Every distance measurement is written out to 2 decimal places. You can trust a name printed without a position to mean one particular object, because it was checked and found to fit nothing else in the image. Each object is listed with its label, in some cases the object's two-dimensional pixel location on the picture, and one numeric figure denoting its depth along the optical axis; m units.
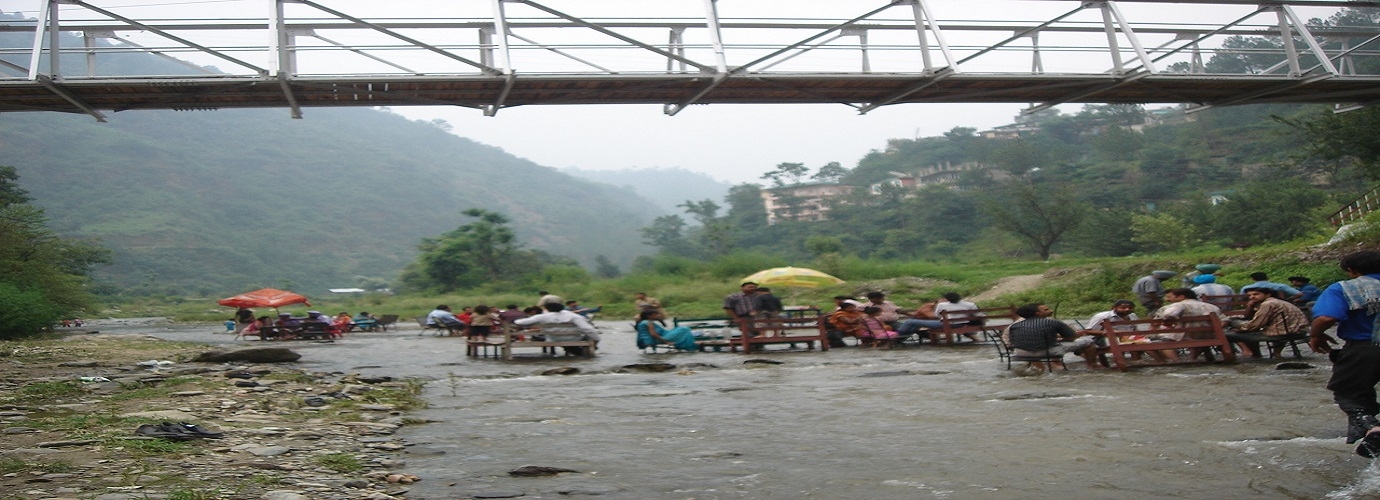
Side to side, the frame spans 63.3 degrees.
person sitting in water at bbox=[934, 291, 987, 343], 19.66
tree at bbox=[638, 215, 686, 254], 104.71
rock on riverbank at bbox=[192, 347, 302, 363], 19.84
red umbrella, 32.69
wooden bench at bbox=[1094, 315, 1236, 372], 13.15
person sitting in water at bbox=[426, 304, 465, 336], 30.42
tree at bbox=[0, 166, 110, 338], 31.59
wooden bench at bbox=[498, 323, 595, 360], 18.81
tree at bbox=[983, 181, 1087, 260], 67.81
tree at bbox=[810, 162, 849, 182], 121.56
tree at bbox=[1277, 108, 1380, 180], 31.98
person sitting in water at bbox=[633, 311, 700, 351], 19.89
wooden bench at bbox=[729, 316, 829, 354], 18.98
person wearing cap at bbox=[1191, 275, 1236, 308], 16.00
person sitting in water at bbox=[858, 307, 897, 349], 19.53
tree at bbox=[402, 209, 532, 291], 77.94
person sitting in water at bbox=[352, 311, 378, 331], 37.34
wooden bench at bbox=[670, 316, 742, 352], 19.73
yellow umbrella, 24.50
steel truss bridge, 12.09
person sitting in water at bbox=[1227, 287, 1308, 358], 13.09
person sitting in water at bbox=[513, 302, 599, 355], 18.75
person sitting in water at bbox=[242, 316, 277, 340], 31.30
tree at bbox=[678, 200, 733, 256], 87.09
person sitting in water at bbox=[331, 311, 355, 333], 33.85
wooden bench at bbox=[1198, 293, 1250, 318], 15.45
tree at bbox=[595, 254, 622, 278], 98.21
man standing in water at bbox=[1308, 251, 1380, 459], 7.09
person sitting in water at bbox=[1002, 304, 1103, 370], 13.37
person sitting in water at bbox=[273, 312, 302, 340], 30.92
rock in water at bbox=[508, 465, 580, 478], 7.59
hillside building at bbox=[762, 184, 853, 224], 106.50
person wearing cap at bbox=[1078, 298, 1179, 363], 13.78
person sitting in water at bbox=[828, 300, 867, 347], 19.91
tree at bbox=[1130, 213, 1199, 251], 57.81
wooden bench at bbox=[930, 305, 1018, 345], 19.27
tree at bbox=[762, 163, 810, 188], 112.75
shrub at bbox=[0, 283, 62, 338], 30.61
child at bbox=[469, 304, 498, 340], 21.72
